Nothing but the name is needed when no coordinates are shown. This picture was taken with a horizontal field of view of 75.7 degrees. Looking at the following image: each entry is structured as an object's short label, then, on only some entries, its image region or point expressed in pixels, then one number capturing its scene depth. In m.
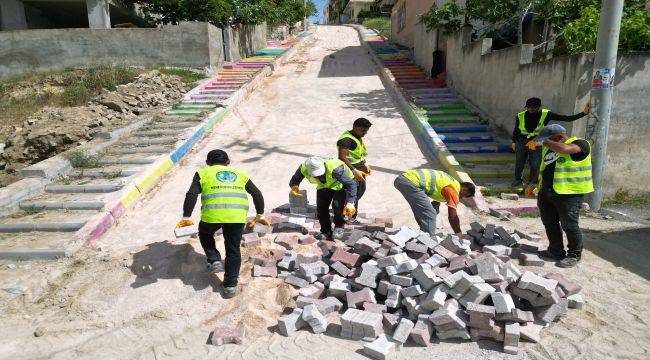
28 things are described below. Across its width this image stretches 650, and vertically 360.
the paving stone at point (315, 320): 3.75
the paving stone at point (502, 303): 3.54
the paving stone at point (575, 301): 3.91
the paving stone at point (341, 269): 4.48
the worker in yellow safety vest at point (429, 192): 4.86
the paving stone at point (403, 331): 3.57
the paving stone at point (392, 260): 4.23
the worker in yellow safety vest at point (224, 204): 4.20
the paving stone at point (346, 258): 4.56
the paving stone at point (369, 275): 4.18
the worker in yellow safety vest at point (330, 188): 5.02
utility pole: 5.89
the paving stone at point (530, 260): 4.73
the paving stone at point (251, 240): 5.33
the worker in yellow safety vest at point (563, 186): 4.61
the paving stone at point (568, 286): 3.93
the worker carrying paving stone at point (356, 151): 5.52
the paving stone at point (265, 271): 4.66
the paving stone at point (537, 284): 3.68
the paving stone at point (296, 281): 4.44
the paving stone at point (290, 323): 3.73
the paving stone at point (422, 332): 3.54
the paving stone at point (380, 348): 3.39
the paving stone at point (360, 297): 4.02
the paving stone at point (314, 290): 4.23
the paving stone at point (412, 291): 3.90
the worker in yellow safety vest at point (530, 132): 6.78
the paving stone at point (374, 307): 3.89
